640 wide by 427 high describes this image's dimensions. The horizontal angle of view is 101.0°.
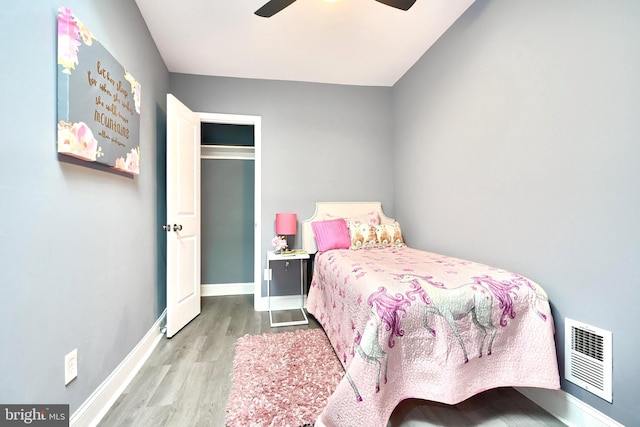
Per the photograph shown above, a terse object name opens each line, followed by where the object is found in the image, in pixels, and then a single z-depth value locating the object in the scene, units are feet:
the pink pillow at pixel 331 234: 8.99
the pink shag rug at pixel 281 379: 4.55
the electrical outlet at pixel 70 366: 3.86
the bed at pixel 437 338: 3.86
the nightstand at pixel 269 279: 8.65
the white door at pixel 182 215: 7.62
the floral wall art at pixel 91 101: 3.74
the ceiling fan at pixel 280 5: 5.26
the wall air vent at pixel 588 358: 4.02
